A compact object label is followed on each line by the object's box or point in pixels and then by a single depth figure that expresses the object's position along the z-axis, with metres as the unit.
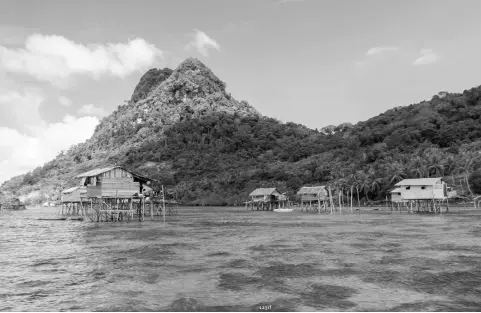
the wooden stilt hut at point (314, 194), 74.49
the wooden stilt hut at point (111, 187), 48.06
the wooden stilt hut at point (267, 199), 81.81
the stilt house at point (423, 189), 59.91
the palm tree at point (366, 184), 85.26
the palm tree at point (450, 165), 81.62
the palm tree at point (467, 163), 75.28
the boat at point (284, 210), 76.19
